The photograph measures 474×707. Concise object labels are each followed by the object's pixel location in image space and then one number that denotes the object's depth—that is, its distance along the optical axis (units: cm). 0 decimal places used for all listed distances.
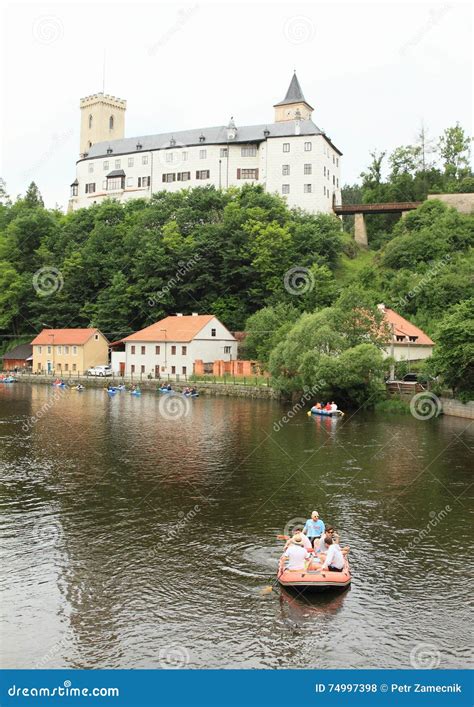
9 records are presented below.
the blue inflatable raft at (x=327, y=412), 5159
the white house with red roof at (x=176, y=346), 8119
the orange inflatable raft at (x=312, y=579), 1703
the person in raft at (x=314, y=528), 1975
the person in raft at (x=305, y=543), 1827
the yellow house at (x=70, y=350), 9175
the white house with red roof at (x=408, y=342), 6912
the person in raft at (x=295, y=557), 1733
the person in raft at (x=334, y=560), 1750
